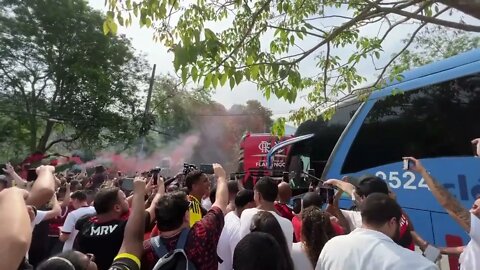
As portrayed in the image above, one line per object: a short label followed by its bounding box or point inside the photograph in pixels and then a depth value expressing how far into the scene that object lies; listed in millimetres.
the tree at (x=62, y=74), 21375
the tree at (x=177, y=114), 30733
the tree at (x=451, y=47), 16650
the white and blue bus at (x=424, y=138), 4949
